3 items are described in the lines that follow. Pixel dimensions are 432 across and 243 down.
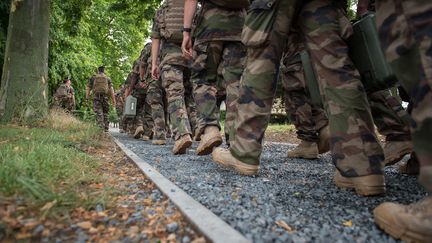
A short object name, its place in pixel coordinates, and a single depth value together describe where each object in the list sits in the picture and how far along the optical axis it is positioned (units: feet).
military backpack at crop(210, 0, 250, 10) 12.07
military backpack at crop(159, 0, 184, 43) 17.12
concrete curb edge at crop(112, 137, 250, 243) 4.54
